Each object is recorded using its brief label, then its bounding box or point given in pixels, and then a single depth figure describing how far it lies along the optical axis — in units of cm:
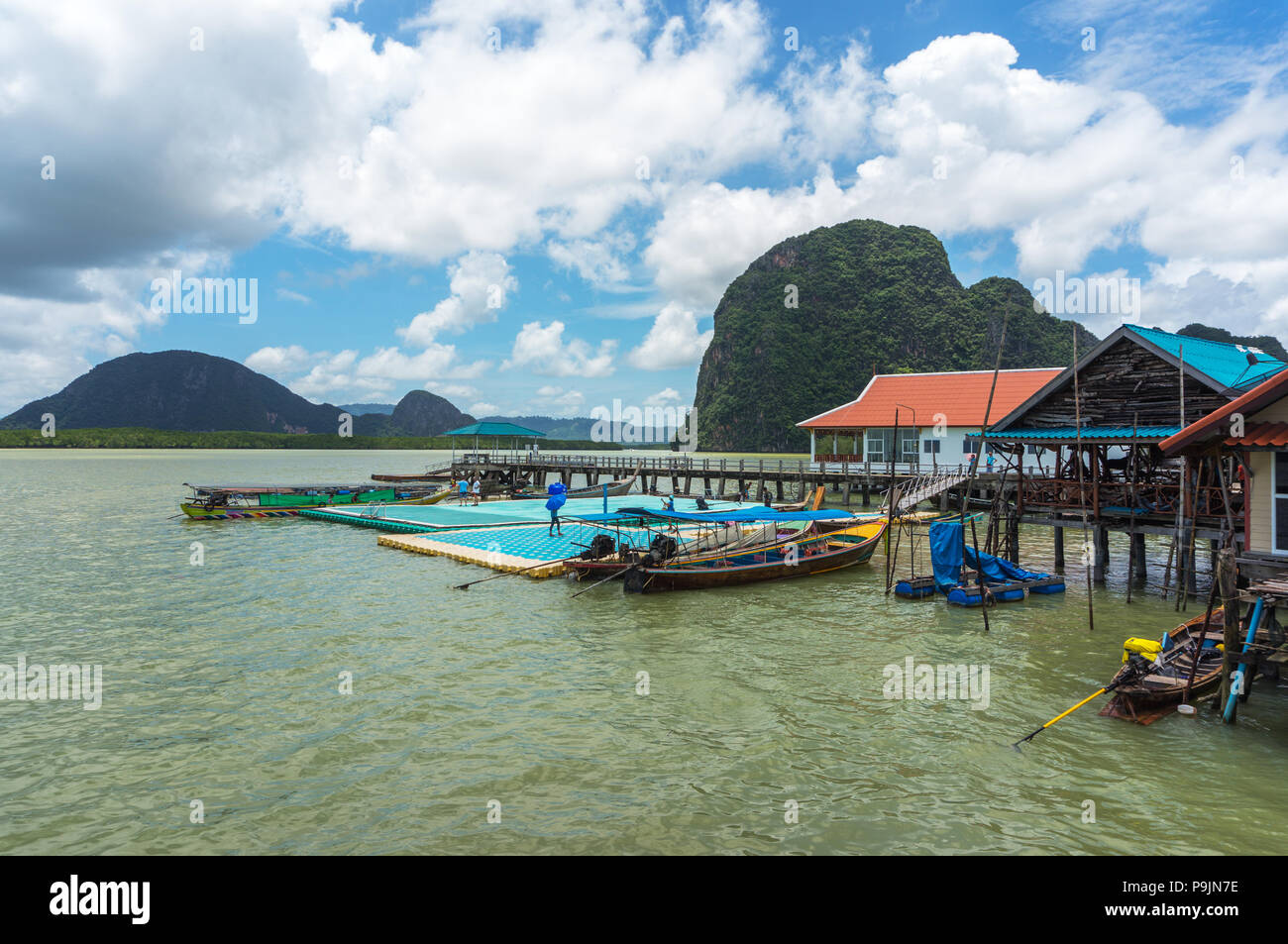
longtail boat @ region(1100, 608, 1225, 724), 1114
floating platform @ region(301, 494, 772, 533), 3503
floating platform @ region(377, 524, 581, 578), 2444
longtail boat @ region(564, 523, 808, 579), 2212
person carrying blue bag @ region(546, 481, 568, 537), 2608
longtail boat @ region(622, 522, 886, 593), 2192
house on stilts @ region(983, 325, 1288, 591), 2022
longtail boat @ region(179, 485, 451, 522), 4094
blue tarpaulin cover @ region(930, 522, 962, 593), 2058
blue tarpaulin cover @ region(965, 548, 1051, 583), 2106
